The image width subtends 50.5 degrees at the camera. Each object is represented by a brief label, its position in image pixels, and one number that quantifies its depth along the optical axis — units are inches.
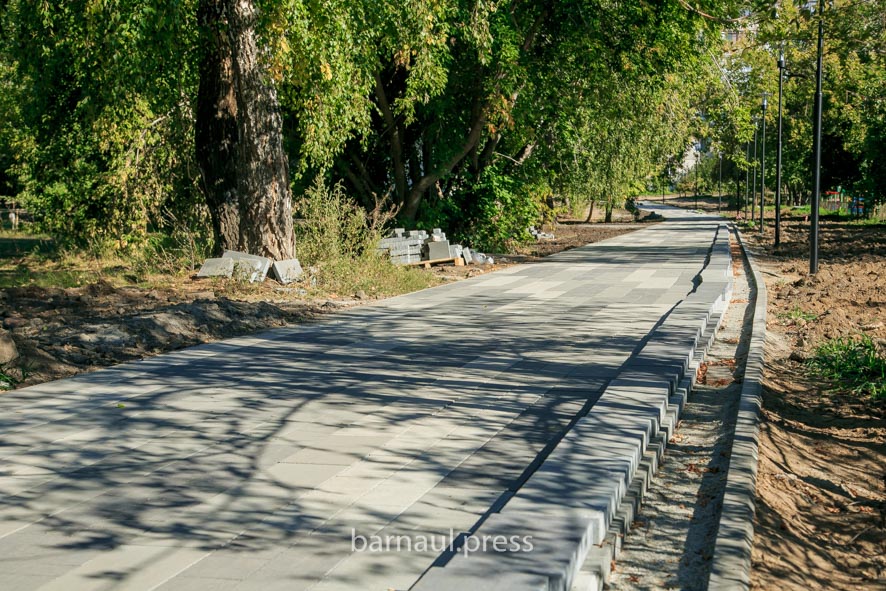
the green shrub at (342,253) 620.7
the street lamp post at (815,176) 737.6
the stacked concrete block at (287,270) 589.3
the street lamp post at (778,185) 1077.5
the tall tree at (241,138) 587.2
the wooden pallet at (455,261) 865.0
